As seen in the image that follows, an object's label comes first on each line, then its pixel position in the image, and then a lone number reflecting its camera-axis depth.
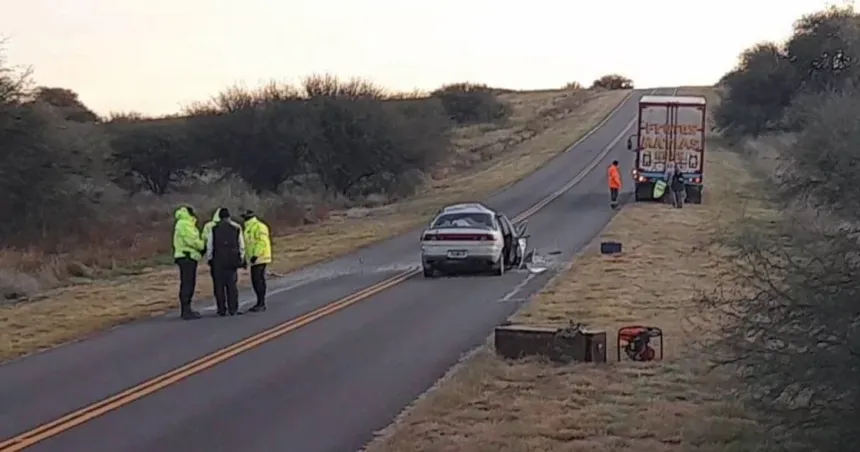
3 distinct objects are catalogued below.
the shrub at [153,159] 67.38
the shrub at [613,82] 154.62
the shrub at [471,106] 113.94
